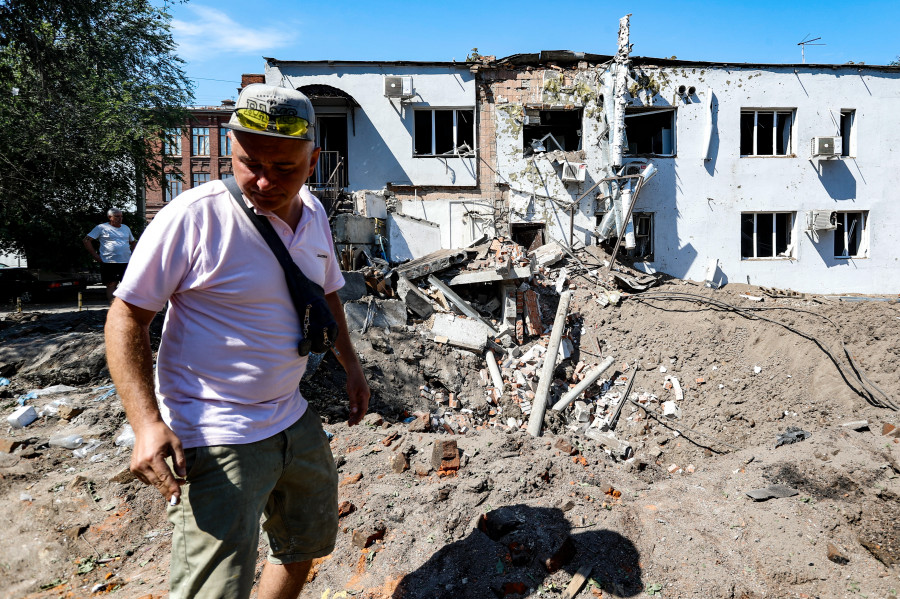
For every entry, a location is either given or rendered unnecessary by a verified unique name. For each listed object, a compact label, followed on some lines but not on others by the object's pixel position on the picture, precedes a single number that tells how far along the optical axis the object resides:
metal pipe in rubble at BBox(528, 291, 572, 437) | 6.75
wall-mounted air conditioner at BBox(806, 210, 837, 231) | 14.75
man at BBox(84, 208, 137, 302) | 7.36
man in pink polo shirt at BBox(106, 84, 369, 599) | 1.55
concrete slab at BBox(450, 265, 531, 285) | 9.23
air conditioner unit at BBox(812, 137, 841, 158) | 14.66
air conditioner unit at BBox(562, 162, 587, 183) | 14.20
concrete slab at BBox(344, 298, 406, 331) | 8.24
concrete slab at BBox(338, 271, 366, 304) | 8.89
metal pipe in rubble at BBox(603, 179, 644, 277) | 11.64
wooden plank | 2.59
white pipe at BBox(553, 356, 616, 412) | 7.58
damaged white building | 14.35
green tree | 9.85
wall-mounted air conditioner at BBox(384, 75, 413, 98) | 14.03
